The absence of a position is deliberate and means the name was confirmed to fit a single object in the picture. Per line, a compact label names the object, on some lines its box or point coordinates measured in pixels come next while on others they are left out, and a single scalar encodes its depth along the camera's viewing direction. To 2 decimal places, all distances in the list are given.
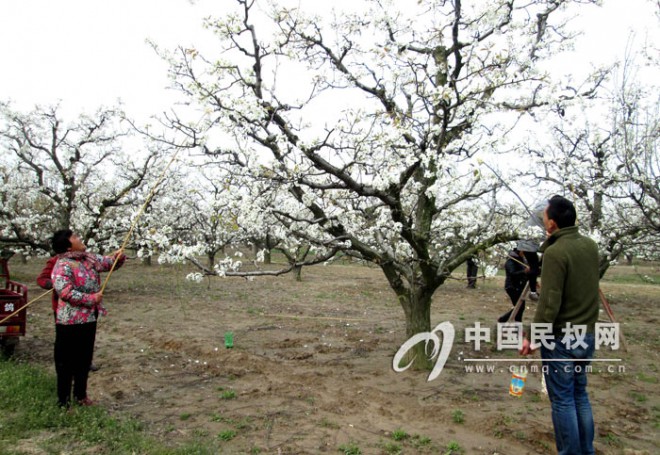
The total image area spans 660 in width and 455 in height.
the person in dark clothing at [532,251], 5.54
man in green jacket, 3.13
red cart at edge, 6.30
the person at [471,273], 16.15
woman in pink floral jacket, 4.48
